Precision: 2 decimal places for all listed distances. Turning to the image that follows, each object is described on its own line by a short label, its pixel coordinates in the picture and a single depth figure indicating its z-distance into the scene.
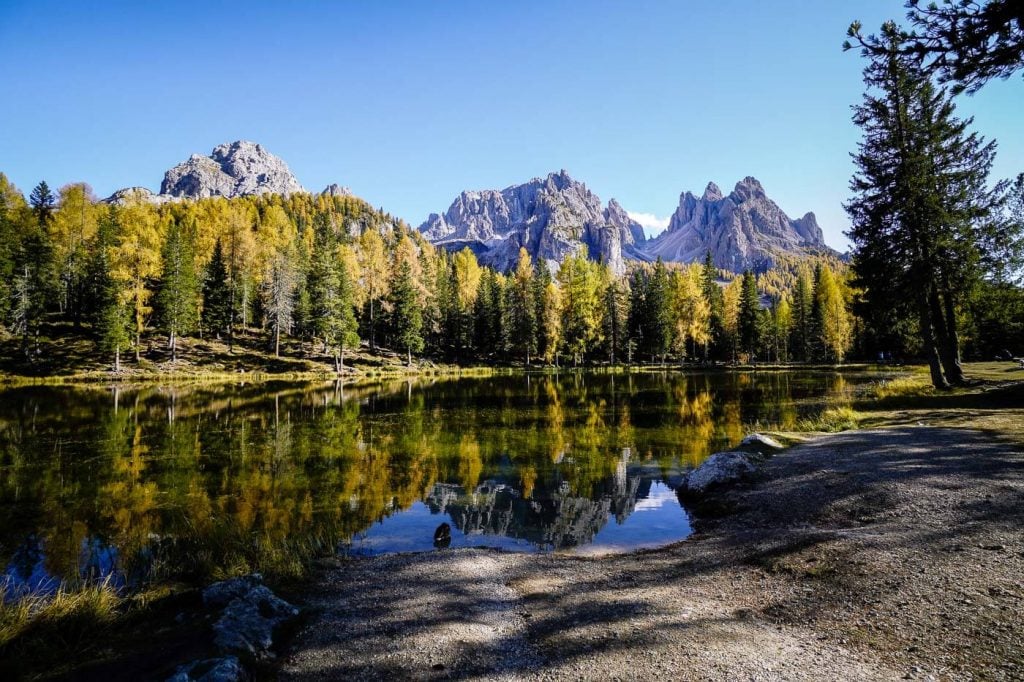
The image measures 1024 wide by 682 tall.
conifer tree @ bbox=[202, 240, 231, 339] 70.19
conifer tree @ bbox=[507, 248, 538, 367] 83.00
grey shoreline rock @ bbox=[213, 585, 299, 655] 6.44
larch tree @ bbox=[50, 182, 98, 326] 66.75
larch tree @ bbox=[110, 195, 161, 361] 56.16
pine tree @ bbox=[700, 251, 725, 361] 94.06
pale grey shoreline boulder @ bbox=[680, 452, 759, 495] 15.01
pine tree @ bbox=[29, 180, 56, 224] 71.81
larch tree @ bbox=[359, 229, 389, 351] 81.31
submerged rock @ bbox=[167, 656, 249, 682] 5.33
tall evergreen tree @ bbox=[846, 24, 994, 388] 27.98
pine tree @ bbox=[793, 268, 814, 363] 95.31
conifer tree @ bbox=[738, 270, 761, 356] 84.50
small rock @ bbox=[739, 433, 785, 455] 17.79
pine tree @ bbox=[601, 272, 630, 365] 86.31
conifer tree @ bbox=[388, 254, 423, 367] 74.38
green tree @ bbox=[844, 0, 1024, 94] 9.31
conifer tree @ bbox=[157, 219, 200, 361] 58.81
